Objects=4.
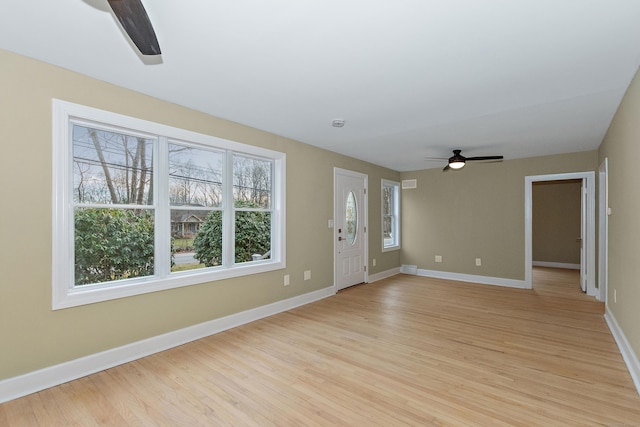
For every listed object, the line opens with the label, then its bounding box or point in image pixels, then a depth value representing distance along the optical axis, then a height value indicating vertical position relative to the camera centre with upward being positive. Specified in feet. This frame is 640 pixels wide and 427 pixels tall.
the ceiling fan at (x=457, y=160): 15.74 +2.76
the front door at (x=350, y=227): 17.34 -0.85
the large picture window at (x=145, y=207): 8.07 +0.22
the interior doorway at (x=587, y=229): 16.29 -0.85
